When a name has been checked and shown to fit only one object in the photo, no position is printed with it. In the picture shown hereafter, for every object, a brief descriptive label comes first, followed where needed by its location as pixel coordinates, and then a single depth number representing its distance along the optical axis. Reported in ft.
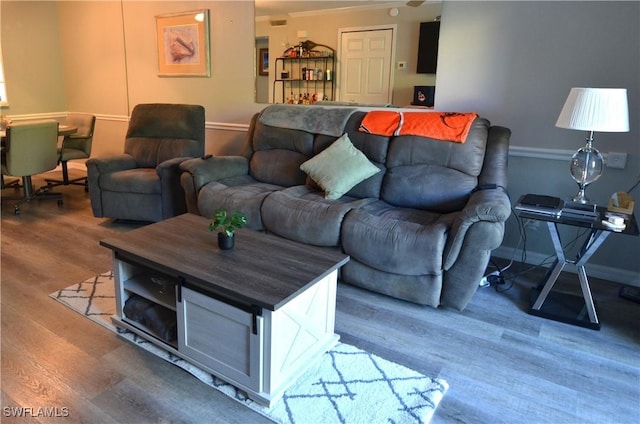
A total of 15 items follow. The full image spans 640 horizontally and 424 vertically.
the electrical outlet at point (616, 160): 9.32
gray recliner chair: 12.05
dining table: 15.04
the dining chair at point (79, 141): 15.78
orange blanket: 9.62
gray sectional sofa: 7.84
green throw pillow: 9.90
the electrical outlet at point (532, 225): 10.44
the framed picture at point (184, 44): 14.61
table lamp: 7.55
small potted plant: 6.79
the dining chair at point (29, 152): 12.89
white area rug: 5.62
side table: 7.60
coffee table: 5.63
